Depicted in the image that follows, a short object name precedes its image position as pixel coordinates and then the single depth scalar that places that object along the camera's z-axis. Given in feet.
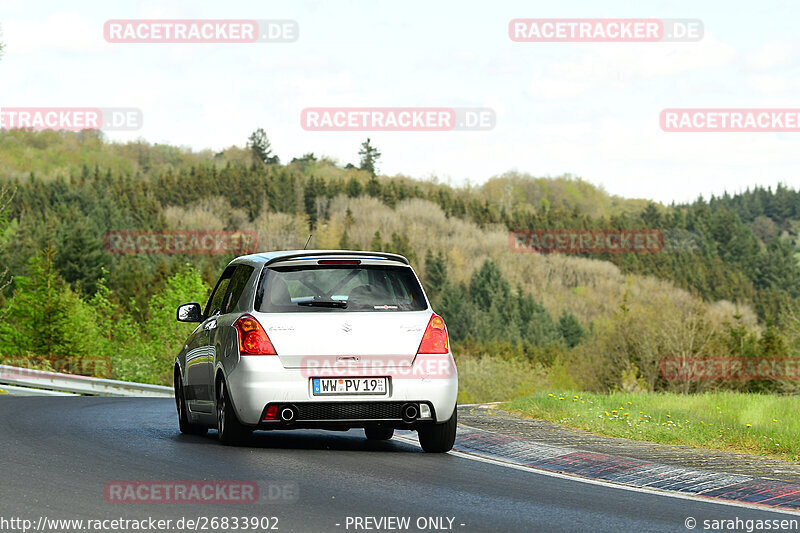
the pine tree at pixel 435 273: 573.74
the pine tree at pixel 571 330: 510.99
